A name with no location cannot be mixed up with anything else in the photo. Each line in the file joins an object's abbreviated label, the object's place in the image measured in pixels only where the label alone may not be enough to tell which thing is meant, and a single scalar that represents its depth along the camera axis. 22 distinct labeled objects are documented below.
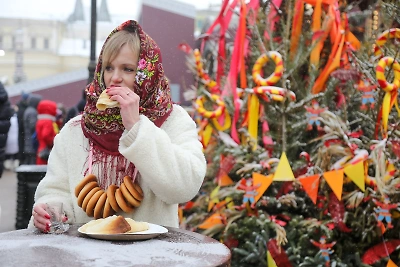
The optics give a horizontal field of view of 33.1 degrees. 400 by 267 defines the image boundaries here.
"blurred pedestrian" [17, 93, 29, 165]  14.36
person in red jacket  10.52
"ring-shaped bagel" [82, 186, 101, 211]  2.95
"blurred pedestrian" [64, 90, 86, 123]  11.25
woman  2.81
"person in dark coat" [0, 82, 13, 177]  6.63
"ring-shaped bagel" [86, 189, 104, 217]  2.93
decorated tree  4.77
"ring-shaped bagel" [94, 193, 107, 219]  2.93
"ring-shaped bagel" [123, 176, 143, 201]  2.92
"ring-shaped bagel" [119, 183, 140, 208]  2.90
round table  2.27
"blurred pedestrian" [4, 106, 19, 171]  14.73
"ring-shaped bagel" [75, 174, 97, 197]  2.98
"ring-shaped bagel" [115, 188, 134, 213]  2.90
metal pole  6.53
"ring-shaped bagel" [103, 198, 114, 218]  2.92
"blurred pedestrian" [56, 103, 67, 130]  12.62
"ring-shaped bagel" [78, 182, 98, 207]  2.96
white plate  2.58
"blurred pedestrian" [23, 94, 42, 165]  13.20
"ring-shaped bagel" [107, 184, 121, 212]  2.92
